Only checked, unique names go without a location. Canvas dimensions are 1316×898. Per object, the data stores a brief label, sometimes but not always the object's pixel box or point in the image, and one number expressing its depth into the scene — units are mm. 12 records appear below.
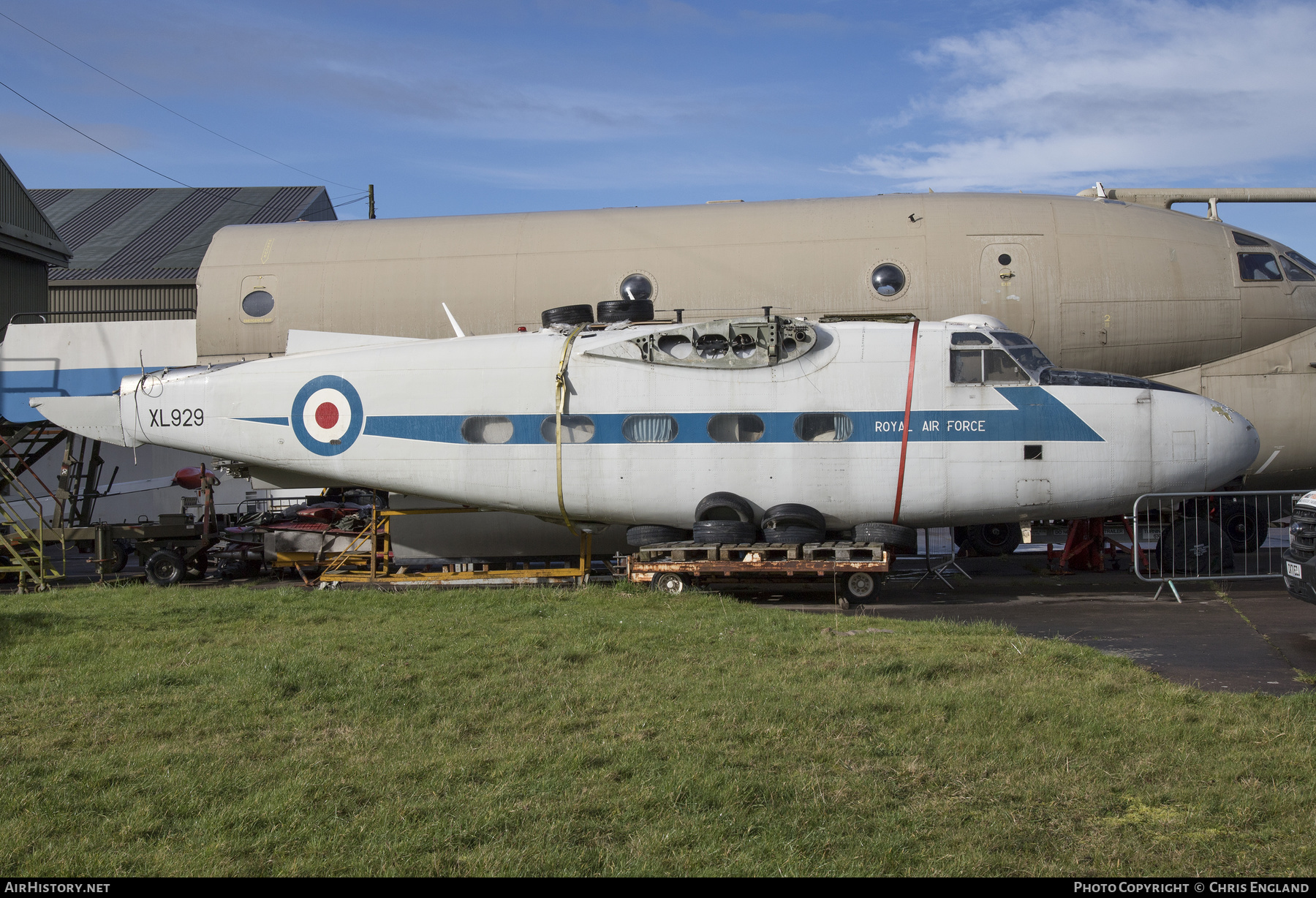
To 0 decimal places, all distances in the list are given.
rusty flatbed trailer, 12258
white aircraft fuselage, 12578
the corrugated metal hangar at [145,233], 30516
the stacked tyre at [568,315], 14094
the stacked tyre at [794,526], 12680
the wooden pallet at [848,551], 12336
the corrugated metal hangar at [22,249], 21828
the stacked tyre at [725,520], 12750
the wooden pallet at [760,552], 12359
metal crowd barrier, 12972
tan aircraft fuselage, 14805
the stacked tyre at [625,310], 14062
